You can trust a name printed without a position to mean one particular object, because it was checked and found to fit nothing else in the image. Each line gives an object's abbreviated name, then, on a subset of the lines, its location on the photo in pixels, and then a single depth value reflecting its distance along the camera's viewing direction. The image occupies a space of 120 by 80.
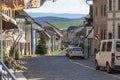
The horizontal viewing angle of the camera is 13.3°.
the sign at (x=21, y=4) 12.25
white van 29.03
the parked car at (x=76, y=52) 62.25
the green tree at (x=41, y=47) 103.74
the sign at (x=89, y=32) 74.94
